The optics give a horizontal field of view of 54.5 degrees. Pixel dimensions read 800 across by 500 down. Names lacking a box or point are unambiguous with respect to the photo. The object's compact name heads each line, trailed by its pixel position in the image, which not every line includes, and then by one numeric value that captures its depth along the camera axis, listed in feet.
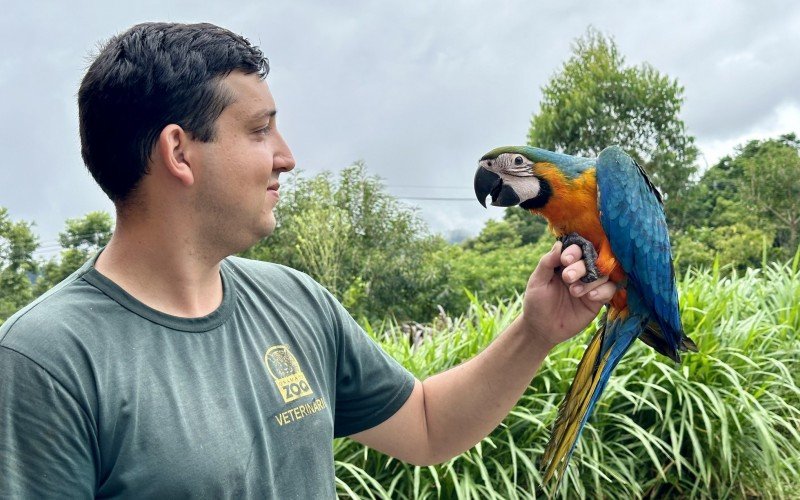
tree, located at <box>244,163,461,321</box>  40.93
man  3.16
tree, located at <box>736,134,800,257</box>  42.16
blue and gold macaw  4.51
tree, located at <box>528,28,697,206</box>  43.37
